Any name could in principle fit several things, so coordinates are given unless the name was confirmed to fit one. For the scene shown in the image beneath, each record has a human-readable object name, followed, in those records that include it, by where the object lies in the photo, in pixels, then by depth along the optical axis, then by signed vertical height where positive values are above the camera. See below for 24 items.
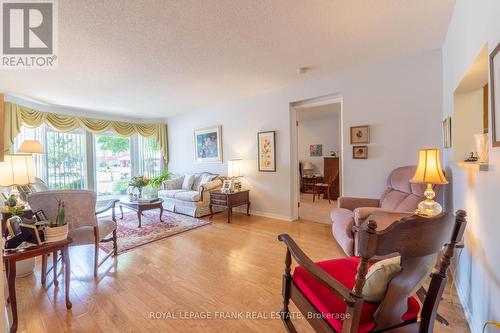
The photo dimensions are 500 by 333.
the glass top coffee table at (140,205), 3.85 -0.71
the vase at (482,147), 1.47 +0.08
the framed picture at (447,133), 2.24 +0.29
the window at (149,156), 6.40 +0.25
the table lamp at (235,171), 4.43 -0.15
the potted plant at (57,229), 1.75 -0.50
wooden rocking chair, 0.80 -0.53
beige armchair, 2.07 -0.43
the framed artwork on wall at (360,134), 3.22 +0.40
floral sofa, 4.49 -0.61
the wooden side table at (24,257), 1.55 -0.66
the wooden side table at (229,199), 4.15 -0.70
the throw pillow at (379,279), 0.94 -0.51
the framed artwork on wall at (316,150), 7.00 +0.38
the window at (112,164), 5.65 +0.05
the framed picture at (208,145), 5.17 +0.47
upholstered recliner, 2.32 -0.52
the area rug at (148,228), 3.10 -1.07
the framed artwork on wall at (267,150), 4.26 +0.25
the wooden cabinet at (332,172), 5.99 -0.31
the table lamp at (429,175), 1.86 -0.13
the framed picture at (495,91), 1.09 +0.34
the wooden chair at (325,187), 5.77 -0.70
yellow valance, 3.84 +0.96
